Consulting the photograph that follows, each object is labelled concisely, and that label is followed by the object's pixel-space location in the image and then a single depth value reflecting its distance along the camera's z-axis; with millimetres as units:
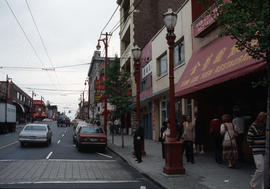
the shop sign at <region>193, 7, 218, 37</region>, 12417
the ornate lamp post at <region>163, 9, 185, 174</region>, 8430
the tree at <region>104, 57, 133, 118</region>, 18312
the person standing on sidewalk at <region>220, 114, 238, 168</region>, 9258
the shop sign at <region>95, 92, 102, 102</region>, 31066
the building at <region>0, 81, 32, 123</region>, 64594
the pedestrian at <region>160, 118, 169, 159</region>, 11789
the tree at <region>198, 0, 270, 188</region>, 4641
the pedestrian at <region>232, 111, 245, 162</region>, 10258
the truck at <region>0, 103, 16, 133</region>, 30292
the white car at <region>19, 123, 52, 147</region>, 17531
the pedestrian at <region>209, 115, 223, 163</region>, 10438
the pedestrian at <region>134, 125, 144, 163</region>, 11288
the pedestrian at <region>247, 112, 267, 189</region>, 5758
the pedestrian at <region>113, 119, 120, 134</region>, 33769
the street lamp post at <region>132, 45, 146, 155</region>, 13180
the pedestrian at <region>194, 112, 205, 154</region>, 12766
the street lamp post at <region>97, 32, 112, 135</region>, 22488
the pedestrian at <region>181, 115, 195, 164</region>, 10727
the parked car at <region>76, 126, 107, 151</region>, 15625
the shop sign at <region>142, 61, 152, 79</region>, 22778
